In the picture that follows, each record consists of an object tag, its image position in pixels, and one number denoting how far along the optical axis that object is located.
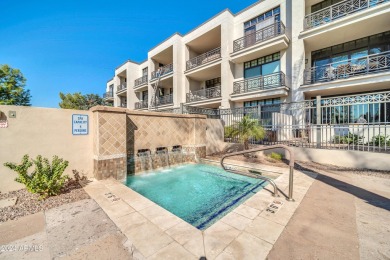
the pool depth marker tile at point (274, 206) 3.15
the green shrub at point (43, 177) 3.58
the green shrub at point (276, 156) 7.68
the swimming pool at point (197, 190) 3.93
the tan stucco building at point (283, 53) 9.73
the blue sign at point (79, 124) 4.91
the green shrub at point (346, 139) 7.71
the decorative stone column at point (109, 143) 4.94
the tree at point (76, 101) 31.95
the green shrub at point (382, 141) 7.04
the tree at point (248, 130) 8.03
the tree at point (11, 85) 17.22
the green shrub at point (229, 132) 9.30
